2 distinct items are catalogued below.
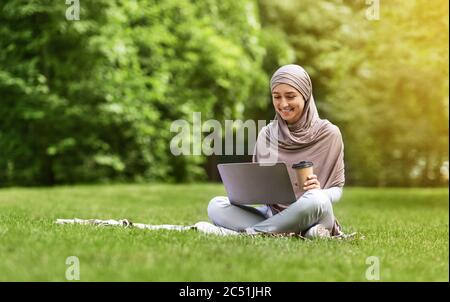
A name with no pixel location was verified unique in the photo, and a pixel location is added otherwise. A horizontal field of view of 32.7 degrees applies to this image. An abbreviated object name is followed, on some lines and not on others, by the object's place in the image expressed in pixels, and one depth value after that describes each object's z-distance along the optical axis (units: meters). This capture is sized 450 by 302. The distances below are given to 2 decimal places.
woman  6.45
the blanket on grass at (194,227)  6.70
